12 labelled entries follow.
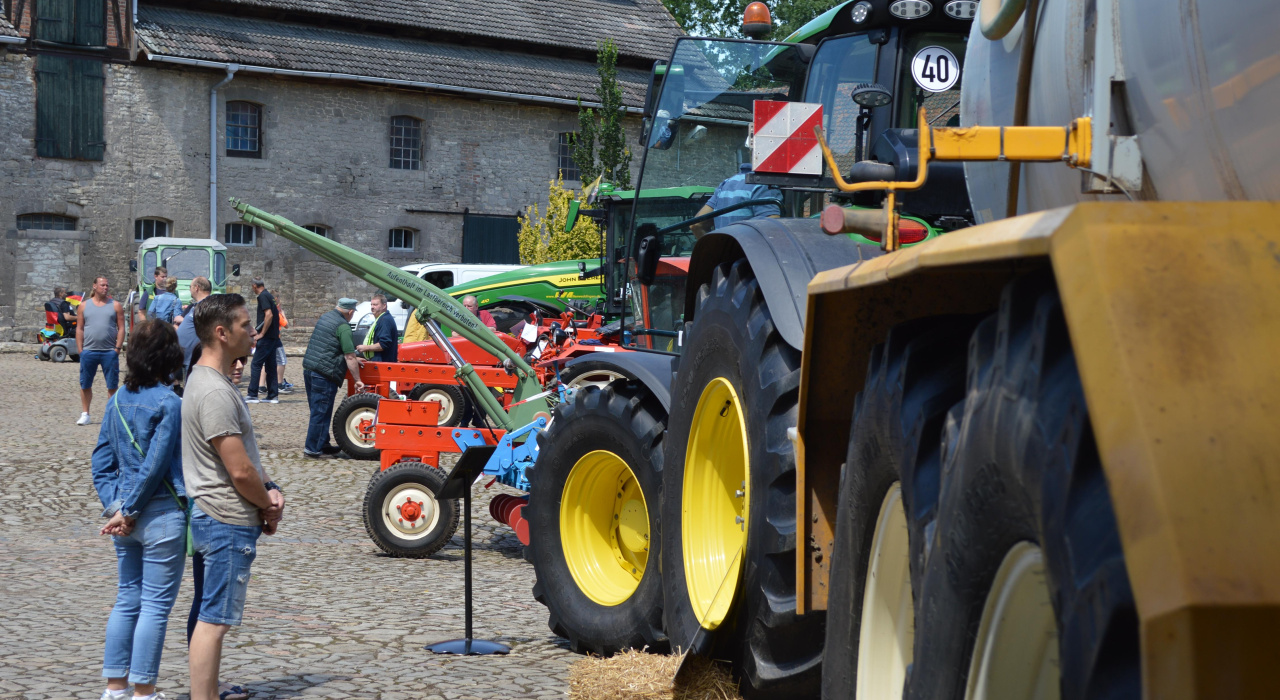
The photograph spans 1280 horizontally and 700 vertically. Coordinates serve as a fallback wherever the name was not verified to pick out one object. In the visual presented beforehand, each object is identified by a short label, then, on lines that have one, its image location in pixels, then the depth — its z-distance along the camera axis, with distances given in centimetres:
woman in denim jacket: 457
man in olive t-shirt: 444
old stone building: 2755
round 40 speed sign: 469
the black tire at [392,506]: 801
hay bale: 390
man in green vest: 1255
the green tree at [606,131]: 2637
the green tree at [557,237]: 2722
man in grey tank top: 1402
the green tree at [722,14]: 4581
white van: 2508
